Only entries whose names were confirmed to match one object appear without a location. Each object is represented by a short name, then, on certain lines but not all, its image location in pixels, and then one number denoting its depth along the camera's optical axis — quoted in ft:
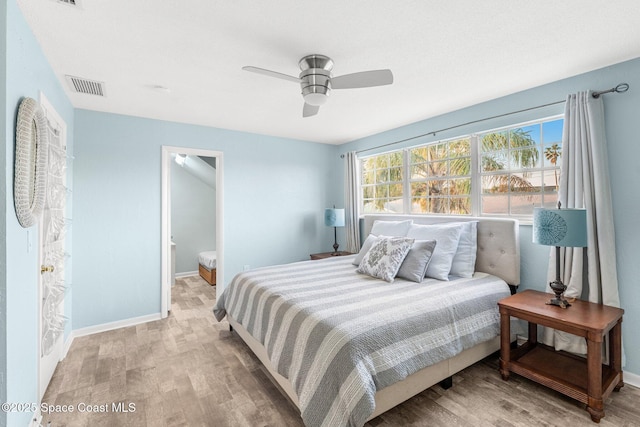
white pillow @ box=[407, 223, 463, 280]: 8.84
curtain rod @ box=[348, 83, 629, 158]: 7.30
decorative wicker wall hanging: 5.05
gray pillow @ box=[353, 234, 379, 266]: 10.49
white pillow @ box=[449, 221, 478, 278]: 9.14
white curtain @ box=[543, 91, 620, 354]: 7.31
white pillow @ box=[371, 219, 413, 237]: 11.03
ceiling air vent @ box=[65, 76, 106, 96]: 8.21
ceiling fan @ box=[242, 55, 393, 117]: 6.66
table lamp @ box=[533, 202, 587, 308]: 6.88
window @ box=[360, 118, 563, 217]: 9.07
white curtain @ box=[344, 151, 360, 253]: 15.17
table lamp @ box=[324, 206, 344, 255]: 14.97
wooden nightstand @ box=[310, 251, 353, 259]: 14.69
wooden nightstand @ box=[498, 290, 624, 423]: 6.04
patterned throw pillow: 8.68
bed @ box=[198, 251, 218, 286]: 16.79
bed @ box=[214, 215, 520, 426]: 5.20
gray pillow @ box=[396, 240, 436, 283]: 8.49
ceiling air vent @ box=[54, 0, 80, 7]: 5.14
